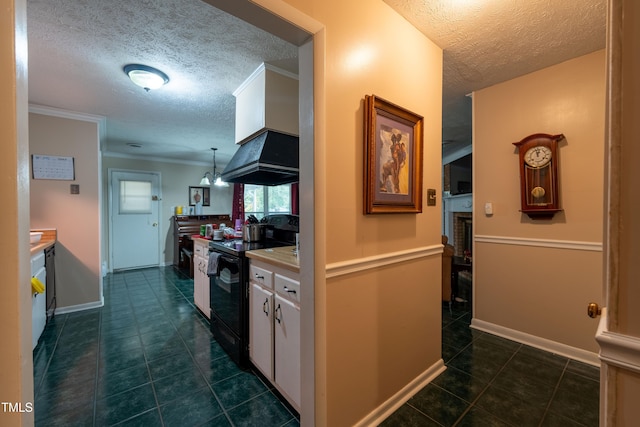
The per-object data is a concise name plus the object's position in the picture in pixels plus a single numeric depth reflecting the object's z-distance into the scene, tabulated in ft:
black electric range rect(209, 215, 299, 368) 6.35
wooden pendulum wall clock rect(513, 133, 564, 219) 6.98
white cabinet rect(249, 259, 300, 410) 4.82
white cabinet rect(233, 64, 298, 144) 7.06
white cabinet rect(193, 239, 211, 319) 8.95
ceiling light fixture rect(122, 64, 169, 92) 6.70
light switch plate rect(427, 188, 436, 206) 5.99
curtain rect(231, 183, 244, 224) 20.40
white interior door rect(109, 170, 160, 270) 16.39
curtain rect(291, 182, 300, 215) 16.05
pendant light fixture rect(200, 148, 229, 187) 15.88
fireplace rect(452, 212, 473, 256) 16.05
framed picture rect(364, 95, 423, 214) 4.47
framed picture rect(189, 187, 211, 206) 19.35
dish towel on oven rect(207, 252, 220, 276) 7.42
